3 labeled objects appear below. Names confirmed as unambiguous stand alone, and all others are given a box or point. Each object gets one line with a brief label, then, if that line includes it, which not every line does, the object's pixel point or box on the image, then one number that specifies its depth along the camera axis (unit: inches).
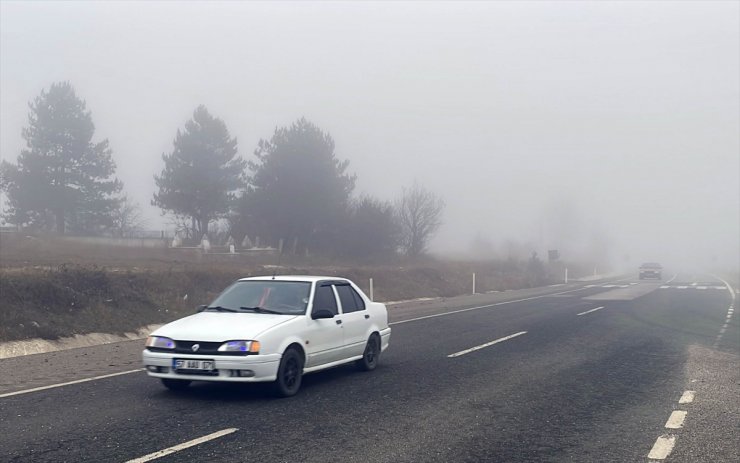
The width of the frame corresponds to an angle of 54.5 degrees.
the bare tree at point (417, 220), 2495.1
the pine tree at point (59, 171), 2034.9
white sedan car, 338.6
